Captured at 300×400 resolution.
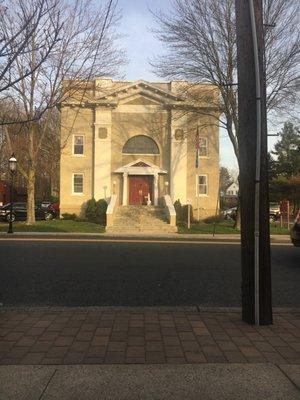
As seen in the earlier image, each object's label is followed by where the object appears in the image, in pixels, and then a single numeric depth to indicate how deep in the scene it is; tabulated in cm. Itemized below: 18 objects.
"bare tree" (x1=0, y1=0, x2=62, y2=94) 690
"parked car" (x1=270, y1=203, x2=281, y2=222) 5078
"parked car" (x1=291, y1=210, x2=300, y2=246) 1345
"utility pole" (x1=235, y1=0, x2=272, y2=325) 651
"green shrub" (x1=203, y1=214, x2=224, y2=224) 4002
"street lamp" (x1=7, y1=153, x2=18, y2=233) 2895
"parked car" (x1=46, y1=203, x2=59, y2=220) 4348
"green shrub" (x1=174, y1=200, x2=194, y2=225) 3834
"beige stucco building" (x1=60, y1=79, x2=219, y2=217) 3978
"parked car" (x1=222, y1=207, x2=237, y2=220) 5111
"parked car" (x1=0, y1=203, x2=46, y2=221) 4027
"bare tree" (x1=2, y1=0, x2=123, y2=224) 2950
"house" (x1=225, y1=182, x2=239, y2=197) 11125
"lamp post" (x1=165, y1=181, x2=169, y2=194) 4009
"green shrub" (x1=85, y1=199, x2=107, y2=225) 3809
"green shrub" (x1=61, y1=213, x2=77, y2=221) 3953
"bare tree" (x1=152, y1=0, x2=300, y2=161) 3025
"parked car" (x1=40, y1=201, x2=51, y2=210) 4363
